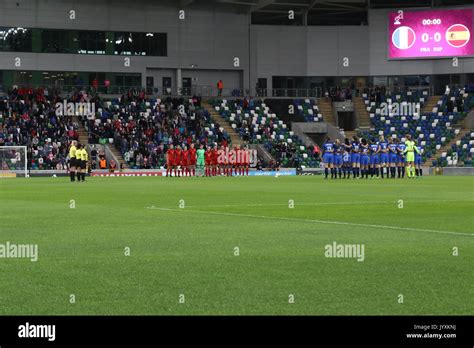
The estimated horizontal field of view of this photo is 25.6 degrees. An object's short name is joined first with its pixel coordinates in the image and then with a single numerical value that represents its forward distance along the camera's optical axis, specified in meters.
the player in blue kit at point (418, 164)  58.97
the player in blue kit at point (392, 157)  55.59
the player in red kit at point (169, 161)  64.50
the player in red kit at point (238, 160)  66.69
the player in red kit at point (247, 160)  66.45
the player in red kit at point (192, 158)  65.25
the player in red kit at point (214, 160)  66.26
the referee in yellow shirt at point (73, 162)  51.19
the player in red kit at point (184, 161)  65.06
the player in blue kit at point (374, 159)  56.16
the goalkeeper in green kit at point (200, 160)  65.00
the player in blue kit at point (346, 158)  55.91
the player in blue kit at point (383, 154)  55.53
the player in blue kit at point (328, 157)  55.22
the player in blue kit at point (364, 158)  56.19
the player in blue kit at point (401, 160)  55.73
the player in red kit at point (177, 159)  64.81
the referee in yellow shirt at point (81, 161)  51.80
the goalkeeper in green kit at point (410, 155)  55.97
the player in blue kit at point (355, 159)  55.97
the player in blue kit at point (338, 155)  55.31
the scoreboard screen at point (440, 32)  82.00
